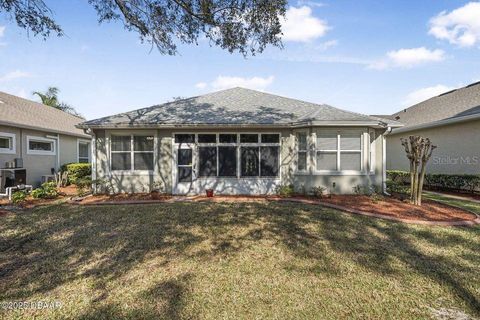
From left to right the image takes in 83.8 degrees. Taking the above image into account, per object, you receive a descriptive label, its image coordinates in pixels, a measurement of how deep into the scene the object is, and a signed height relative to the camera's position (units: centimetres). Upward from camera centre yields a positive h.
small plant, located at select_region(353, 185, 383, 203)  1080 -128
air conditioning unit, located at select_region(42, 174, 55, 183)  1346 -87
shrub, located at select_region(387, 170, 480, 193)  1191 -110
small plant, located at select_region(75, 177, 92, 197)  1104 -100
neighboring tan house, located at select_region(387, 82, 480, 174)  1238 +147
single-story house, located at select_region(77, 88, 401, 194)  1116 +24
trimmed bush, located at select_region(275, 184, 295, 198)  1083 -129
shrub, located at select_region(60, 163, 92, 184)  1461 -50
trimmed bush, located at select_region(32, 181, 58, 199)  1041 -123
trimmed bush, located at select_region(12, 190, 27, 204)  972 -131
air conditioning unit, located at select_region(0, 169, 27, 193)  1093 -71
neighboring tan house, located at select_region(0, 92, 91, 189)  1196 +118
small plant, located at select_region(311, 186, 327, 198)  1043 -127
